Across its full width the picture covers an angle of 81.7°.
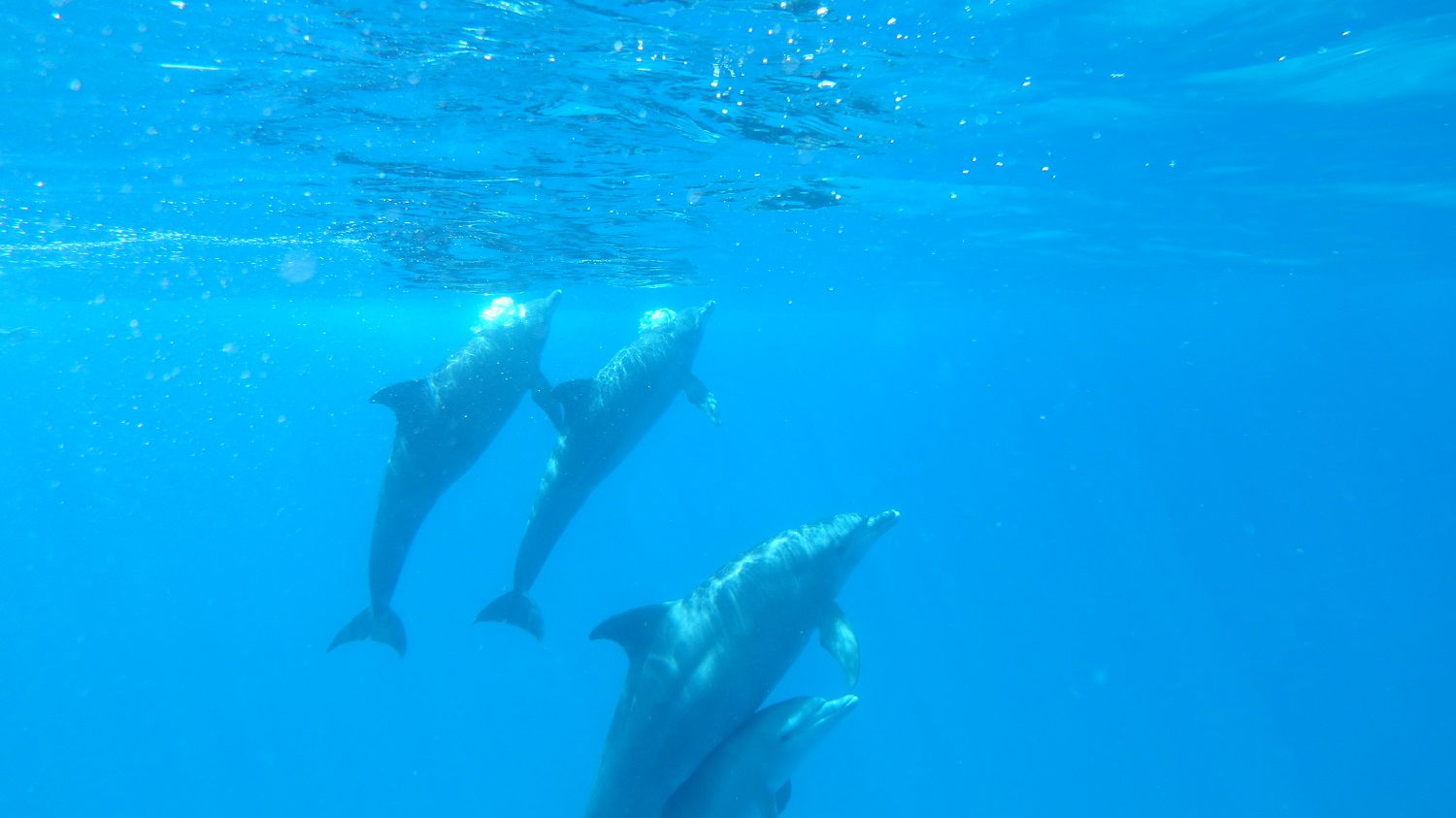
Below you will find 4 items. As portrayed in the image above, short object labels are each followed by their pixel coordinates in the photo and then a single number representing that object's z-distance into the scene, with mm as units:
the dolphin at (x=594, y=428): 10102
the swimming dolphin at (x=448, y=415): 9805
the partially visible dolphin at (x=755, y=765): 7312
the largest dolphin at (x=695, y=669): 7371
